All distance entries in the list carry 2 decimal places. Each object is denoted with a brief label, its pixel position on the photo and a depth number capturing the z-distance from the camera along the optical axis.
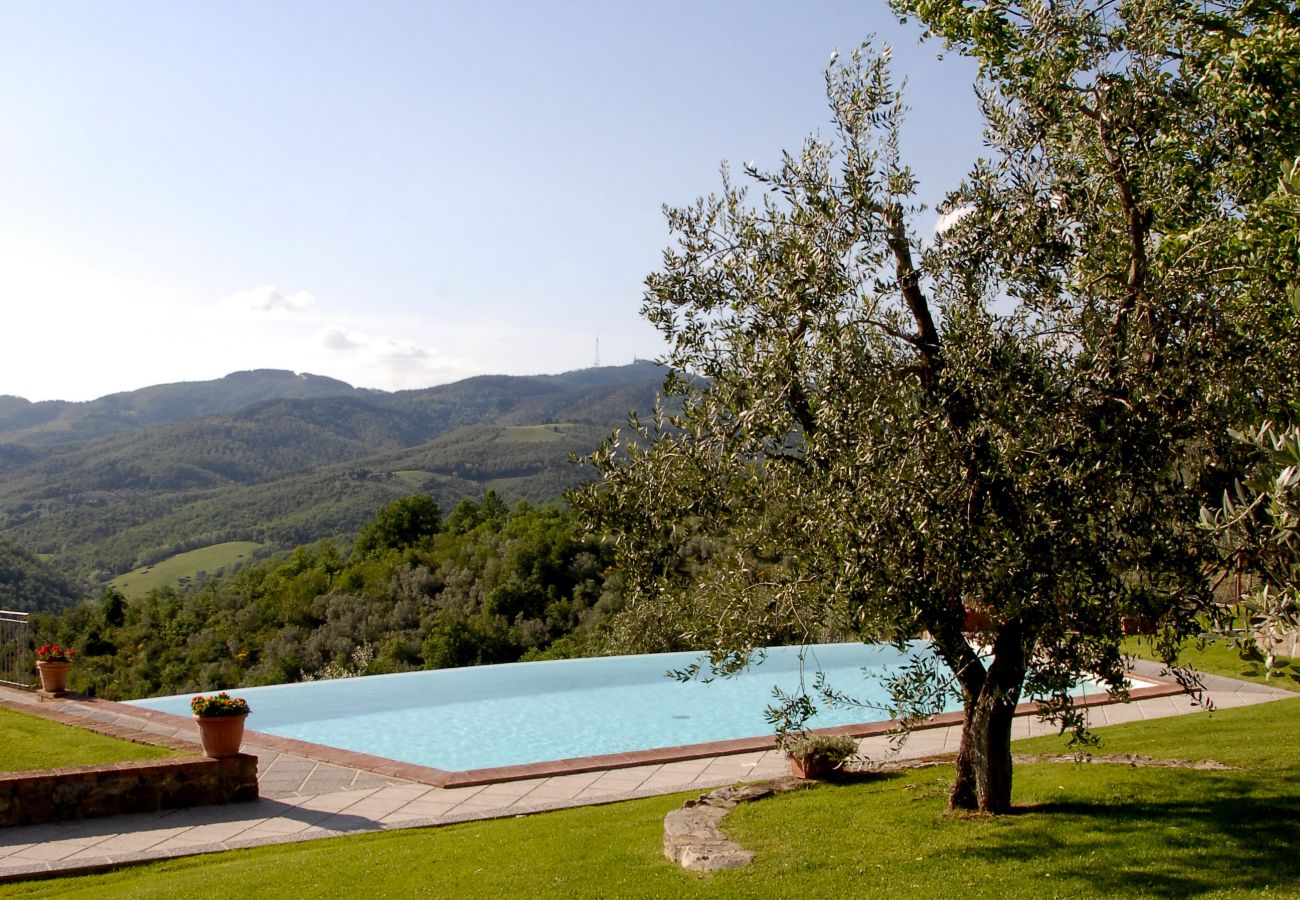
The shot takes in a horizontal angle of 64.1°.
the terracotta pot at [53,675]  14.06
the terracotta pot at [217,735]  9.98
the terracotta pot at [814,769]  9.30
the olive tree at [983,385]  5.09
